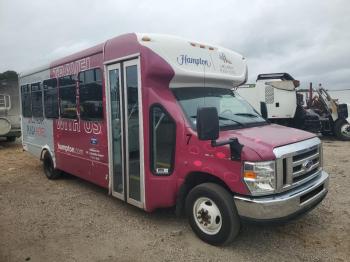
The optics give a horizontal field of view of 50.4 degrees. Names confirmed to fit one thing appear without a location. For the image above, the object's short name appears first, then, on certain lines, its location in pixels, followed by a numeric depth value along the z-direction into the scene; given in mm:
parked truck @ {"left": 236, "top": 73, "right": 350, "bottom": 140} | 16000
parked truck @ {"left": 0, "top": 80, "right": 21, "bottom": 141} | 14891
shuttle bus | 4199
